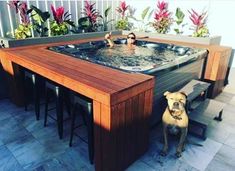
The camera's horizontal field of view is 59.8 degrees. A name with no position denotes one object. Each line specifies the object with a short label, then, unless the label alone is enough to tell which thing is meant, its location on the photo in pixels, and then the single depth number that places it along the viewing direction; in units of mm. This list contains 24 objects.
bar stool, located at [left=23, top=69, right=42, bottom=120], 2674
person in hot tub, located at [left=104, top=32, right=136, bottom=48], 4094
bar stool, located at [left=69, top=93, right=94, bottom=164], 1906
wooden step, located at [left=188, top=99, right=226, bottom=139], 2373
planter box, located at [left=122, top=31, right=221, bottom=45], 3902
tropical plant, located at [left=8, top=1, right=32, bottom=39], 3421
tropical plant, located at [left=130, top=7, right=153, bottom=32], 5343
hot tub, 2385
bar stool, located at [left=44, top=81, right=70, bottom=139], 2303
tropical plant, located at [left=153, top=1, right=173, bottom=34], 4809
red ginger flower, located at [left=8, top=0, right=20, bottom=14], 3350
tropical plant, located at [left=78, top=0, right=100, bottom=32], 4410
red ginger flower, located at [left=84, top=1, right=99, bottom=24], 4520
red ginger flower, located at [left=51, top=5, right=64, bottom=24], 3803
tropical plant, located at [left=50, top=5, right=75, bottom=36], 3836
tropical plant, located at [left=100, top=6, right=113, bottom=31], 4949
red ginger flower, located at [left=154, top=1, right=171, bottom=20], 4828
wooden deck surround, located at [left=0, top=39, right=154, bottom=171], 1620
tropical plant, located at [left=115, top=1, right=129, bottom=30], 5262
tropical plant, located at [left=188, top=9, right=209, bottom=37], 4242
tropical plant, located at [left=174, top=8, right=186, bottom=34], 4684
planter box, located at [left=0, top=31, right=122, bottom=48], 3123
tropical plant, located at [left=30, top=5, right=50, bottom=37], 3632
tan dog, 1920
